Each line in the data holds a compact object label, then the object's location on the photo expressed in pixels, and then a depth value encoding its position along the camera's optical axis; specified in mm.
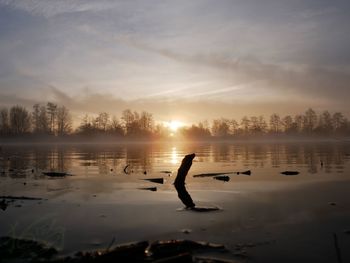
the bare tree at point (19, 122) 158975
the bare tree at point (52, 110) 172000
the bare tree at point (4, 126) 152562
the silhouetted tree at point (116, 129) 183750
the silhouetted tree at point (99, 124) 184425
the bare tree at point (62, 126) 171000
